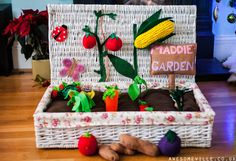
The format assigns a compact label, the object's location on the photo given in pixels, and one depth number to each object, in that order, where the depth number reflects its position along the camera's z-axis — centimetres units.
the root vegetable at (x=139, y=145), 159
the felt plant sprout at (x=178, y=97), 172
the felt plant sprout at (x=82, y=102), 166
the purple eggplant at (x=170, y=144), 156
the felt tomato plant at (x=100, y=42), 192
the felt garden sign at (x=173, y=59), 187
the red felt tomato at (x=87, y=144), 158
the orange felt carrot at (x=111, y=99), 169
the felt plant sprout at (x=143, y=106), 167
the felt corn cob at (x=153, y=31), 189
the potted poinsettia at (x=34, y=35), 256
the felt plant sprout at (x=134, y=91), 179
